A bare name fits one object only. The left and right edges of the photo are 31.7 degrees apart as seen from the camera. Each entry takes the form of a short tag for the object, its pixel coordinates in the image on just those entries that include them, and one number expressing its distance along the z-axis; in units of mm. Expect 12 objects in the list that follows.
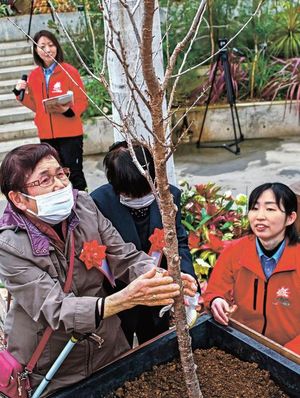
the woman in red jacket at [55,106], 4379
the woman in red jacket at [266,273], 2045
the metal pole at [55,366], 1646
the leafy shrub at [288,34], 7629
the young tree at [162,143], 1188
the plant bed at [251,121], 7047
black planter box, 1687
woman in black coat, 2051
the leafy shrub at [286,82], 7035
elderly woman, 1553
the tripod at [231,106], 6277
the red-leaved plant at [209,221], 3334
